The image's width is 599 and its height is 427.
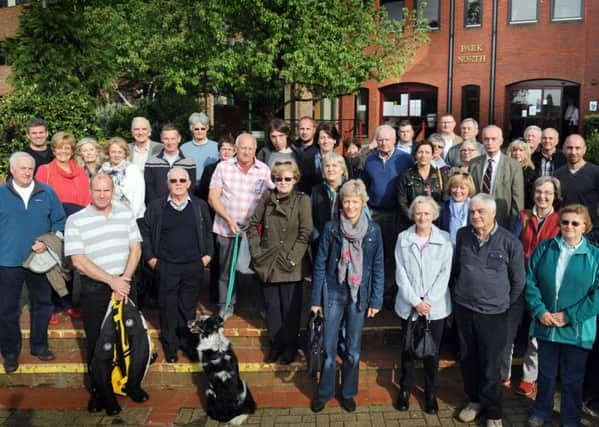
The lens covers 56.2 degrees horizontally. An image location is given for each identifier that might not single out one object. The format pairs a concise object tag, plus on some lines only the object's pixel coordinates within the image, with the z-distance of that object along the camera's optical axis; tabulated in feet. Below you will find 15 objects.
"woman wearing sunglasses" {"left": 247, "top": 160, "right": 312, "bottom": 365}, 16.87
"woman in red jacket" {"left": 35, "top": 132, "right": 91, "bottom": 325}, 18.80
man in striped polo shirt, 15.43
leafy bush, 37.22
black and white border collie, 15.31
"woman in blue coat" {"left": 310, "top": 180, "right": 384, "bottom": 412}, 15.29
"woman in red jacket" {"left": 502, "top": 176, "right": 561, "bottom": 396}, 15.78
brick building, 63.98
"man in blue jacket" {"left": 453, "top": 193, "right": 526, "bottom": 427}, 14.56
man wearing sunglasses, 16.96
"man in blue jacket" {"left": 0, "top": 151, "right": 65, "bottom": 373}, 16.98
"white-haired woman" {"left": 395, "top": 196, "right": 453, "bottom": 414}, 15.17
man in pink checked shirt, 18.76
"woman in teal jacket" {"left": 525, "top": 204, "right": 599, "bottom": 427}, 14.07
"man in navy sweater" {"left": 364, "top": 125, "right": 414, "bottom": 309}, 19.31
